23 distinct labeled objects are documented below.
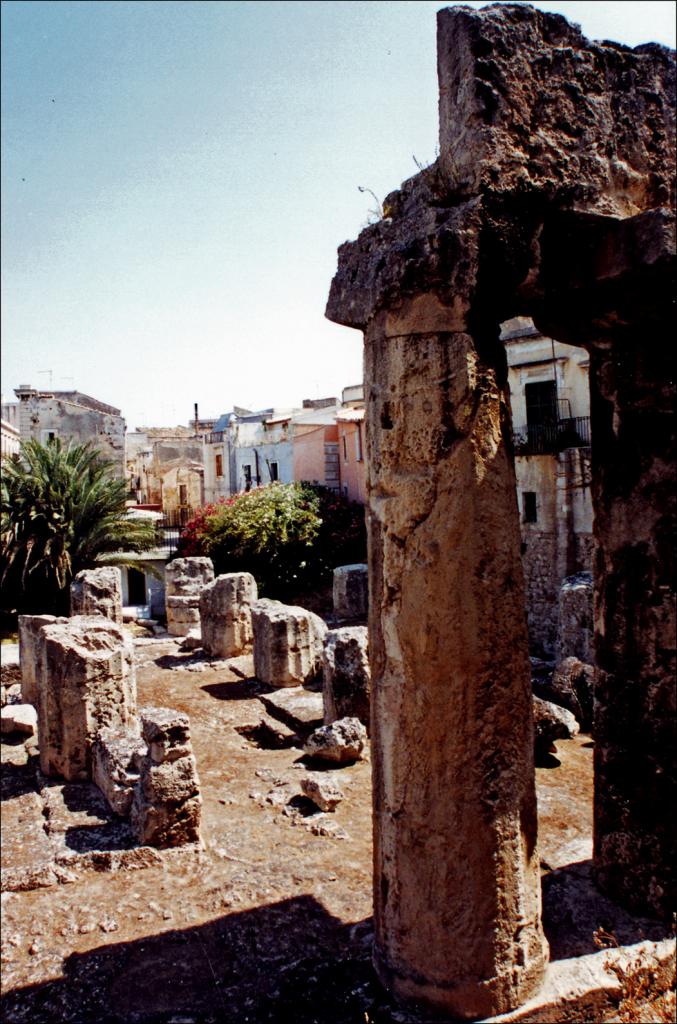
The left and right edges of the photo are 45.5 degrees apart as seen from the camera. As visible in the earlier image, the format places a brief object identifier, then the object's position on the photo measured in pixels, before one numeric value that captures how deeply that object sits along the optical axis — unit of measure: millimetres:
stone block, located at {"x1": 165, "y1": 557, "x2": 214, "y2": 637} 17172
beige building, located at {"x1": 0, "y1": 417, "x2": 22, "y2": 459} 33472
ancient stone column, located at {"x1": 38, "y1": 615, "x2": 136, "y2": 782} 8086
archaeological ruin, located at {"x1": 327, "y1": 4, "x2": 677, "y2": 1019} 3387
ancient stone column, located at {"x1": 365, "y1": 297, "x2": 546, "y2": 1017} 3393
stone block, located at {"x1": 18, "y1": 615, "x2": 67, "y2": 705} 11055
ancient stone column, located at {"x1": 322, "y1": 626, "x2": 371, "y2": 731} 9102
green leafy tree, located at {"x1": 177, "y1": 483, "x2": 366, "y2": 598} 20688
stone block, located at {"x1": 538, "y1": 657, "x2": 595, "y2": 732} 9297
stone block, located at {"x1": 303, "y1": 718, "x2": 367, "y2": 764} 8367
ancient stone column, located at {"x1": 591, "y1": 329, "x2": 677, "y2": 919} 4180
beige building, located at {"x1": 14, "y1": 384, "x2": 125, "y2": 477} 27109
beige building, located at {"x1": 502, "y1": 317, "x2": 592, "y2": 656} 17359
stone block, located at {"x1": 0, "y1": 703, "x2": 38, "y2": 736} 10008
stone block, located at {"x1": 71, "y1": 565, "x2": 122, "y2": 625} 13977
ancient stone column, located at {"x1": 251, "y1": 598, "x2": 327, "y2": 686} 11883
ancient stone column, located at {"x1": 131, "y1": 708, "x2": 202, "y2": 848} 6508
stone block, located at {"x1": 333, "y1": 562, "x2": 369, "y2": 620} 16469
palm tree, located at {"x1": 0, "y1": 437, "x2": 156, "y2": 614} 16969
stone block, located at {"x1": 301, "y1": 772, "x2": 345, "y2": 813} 7250
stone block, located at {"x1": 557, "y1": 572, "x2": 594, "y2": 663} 10938
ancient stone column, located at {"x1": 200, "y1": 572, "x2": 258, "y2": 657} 14164
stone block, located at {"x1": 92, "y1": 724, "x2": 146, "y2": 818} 7184
